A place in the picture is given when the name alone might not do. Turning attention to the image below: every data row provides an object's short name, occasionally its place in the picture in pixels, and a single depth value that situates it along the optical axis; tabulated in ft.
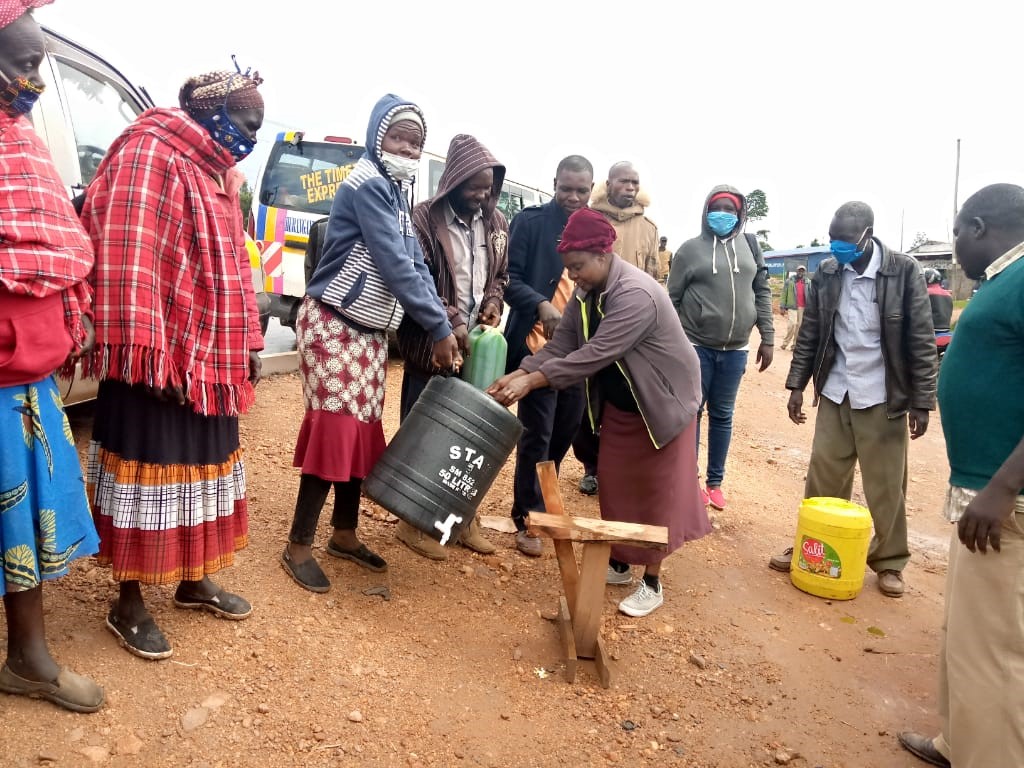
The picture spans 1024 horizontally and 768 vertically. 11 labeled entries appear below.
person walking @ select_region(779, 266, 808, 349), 49.65
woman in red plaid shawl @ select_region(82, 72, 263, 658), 7.00
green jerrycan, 11.06
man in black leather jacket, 12.10
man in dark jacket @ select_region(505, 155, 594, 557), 12.60
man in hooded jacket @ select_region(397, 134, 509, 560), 10.76
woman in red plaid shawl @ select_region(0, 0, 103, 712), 5.95
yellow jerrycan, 12.10
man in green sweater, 6.59
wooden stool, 8.91
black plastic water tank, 9.21
